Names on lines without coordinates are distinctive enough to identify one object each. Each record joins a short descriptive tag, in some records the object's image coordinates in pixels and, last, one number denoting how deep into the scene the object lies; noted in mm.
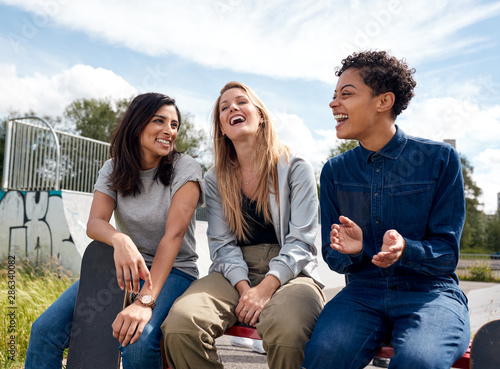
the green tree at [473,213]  46000
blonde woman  2223
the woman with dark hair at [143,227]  2342
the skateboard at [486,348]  1890
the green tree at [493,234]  48906
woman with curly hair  1990
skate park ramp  8820
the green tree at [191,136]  45062
